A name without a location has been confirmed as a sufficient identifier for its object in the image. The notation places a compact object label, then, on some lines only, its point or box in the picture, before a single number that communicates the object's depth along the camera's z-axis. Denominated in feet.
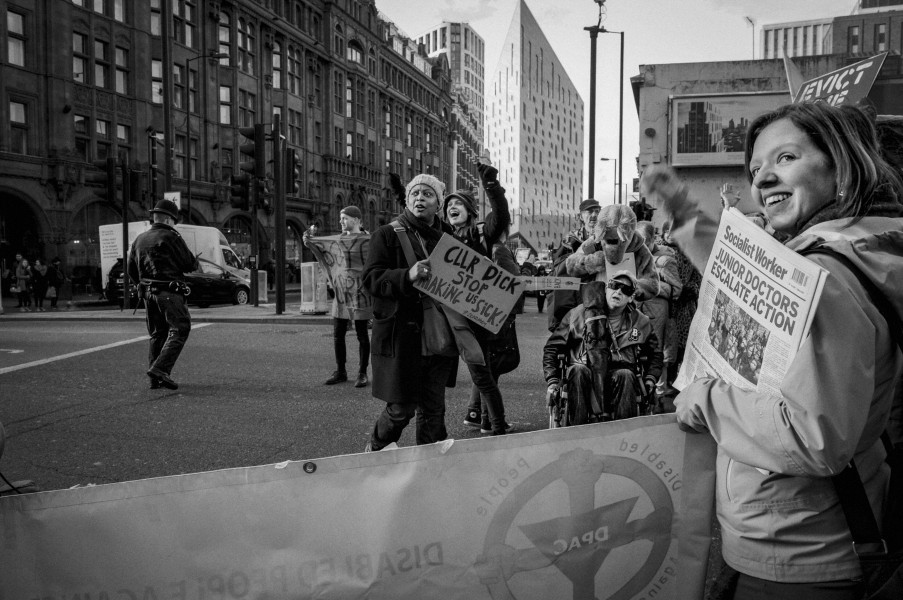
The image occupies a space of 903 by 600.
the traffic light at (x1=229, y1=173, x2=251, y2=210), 54.03
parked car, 69.31
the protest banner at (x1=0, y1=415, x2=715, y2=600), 5.24
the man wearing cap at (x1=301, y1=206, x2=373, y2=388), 25.14
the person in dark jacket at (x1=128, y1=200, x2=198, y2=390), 24.41
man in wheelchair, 13.87
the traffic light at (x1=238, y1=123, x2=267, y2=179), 48.14
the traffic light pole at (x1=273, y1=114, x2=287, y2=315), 53.78
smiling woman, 4.18
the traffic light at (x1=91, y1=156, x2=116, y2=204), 61.62
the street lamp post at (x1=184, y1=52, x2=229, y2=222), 107.57
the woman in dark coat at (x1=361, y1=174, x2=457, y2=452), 13.06
